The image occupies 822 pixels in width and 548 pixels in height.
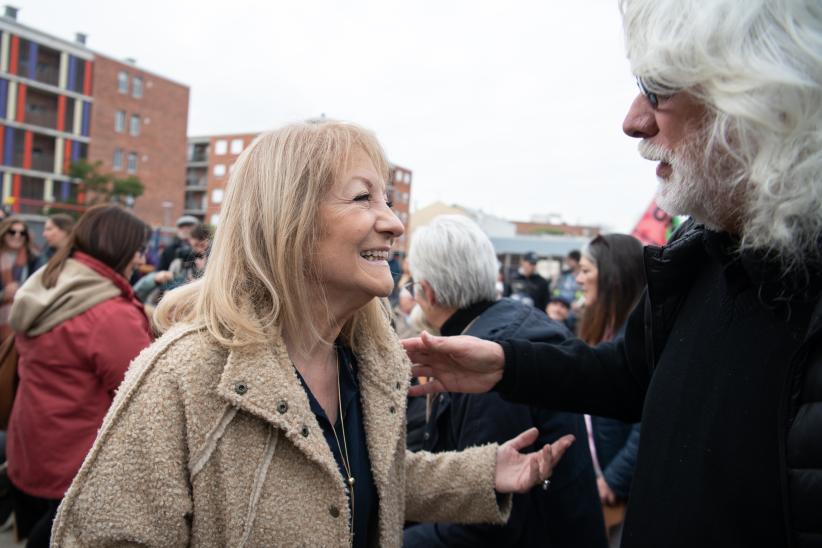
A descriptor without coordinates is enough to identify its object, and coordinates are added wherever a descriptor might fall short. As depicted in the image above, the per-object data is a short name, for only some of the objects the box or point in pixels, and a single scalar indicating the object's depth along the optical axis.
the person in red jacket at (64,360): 3.01
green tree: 39.75
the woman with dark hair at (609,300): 3.35
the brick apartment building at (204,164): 67.19
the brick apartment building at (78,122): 41.66
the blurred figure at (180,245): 7.51
